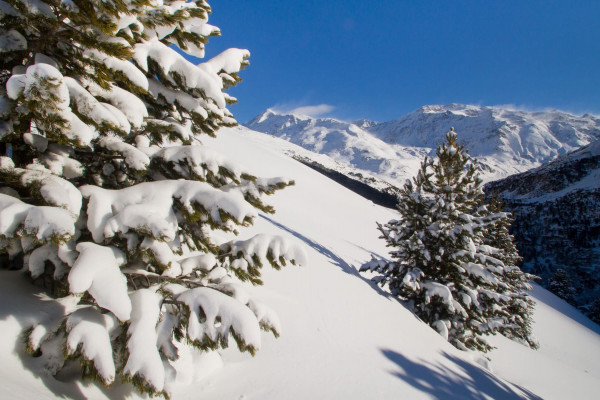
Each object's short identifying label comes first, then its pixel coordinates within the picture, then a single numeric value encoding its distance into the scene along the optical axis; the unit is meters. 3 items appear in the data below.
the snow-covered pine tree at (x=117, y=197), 1.84
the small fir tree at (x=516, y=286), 15.90
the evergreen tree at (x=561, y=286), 44.12
